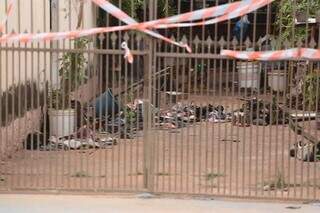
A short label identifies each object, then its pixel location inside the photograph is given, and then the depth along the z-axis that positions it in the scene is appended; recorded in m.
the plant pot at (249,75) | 14.08
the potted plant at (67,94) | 17.78
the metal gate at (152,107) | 14.12
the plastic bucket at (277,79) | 14.05
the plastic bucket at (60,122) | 18.66
